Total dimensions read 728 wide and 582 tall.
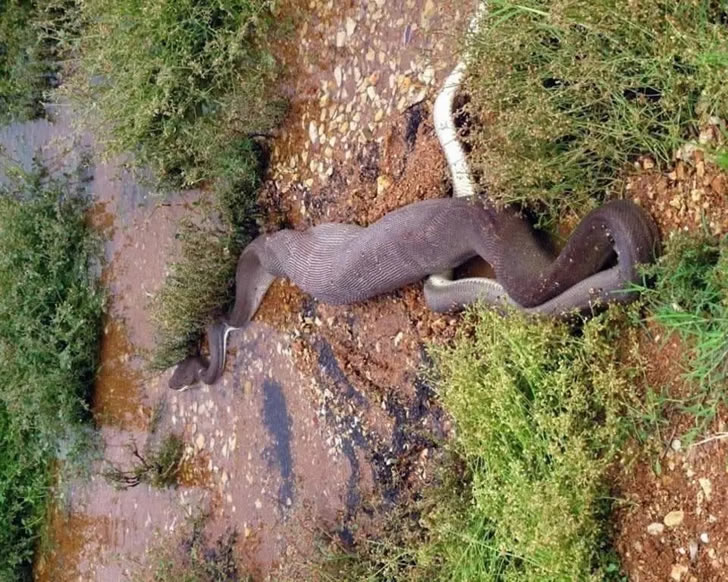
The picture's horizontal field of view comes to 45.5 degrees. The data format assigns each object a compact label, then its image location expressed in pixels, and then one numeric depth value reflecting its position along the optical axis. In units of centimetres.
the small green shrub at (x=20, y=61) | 738
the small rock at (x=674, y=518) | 313
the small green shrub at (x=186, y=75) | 515
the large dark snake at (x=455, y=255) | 324
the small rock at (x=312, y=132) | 507
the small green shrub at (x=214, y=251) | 538
